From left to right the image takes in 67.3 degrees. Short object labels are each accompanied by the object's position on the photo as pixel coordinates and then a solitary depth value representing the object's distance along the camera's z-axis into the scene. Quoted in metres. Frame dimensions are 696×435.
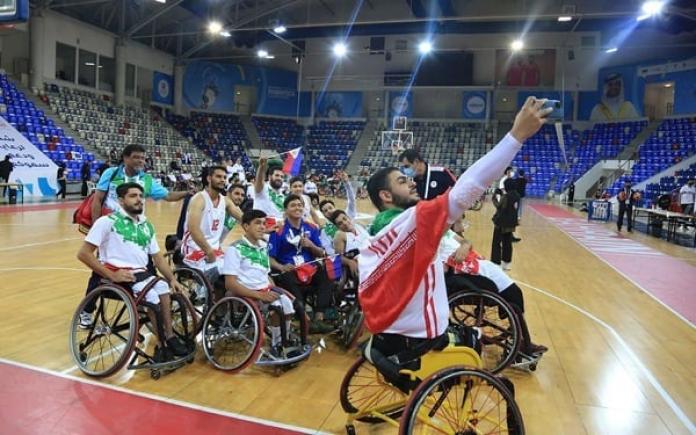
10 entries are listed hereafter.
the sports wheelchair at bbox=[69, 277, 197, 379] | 2.83
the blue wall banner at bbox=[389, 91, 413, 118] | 27.36
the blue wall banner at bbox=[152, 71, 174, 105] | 23.98
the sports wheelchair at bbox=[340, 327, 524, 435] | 1.79
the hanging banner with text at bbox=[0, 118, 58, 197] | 13.95
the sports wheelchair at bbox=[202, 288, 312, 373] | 3.02
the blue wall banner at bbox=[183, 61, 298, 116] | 26.11
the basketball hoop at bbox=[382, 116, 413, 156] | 23.19
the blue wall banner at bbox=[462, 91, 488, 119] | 26.47
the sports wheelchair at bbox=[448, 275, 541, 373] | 3.09
